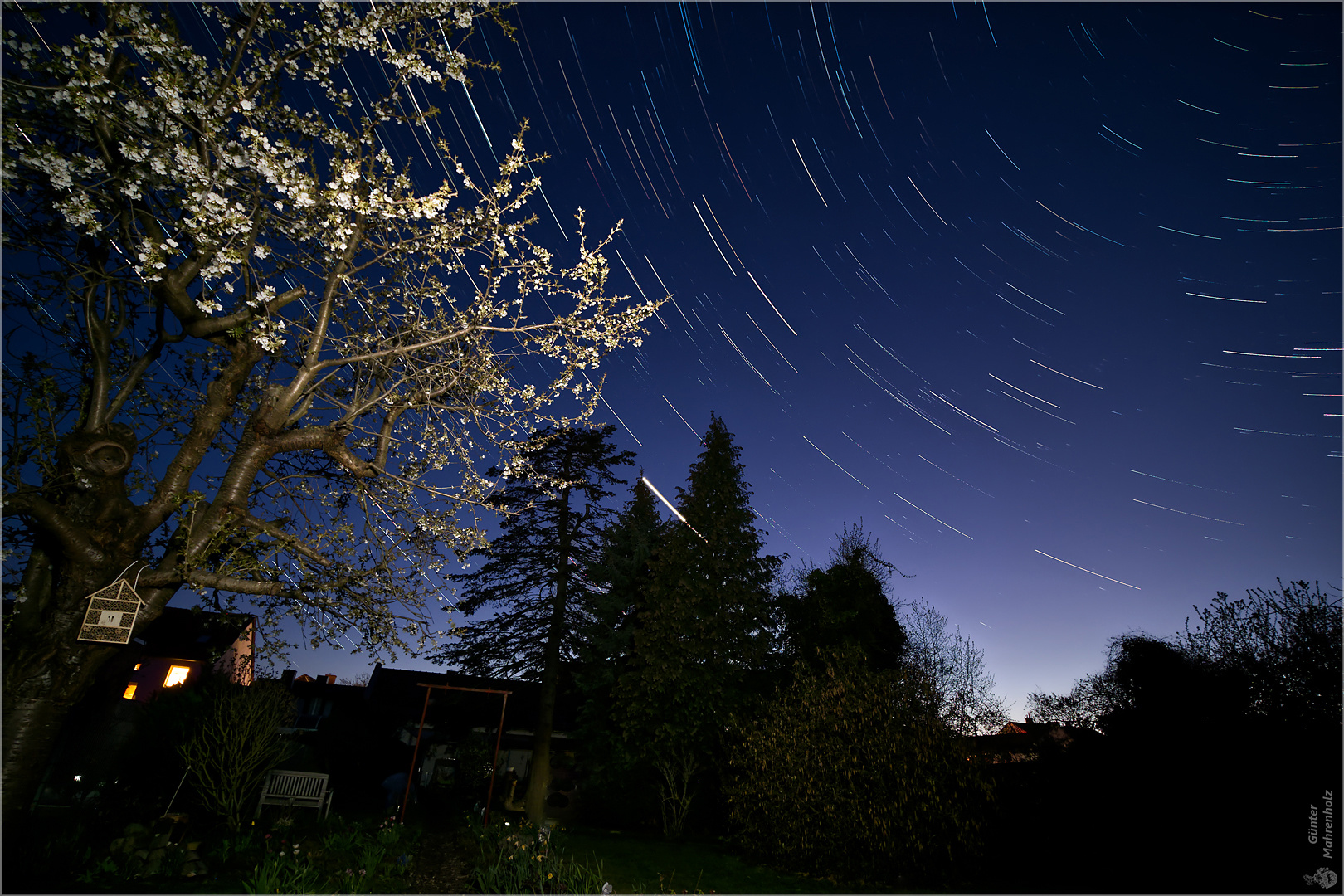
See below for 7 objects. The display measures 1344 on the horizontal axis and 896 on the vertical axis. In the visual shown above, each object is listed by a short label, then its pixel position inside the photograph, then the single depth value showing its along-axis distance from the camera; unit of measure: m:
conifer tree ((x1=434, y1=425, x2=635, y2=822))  21.52
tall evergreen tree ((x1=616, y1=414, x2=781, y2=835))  17.78
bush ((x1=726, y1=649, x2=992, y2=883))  10.45
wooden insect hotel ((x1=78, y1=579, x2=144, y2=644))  5.43
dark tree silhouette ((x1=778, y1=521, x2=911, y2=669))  21.52
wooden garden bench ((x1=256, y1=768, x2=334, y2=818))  12.34
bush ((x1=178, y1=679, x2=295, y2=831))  10.57
